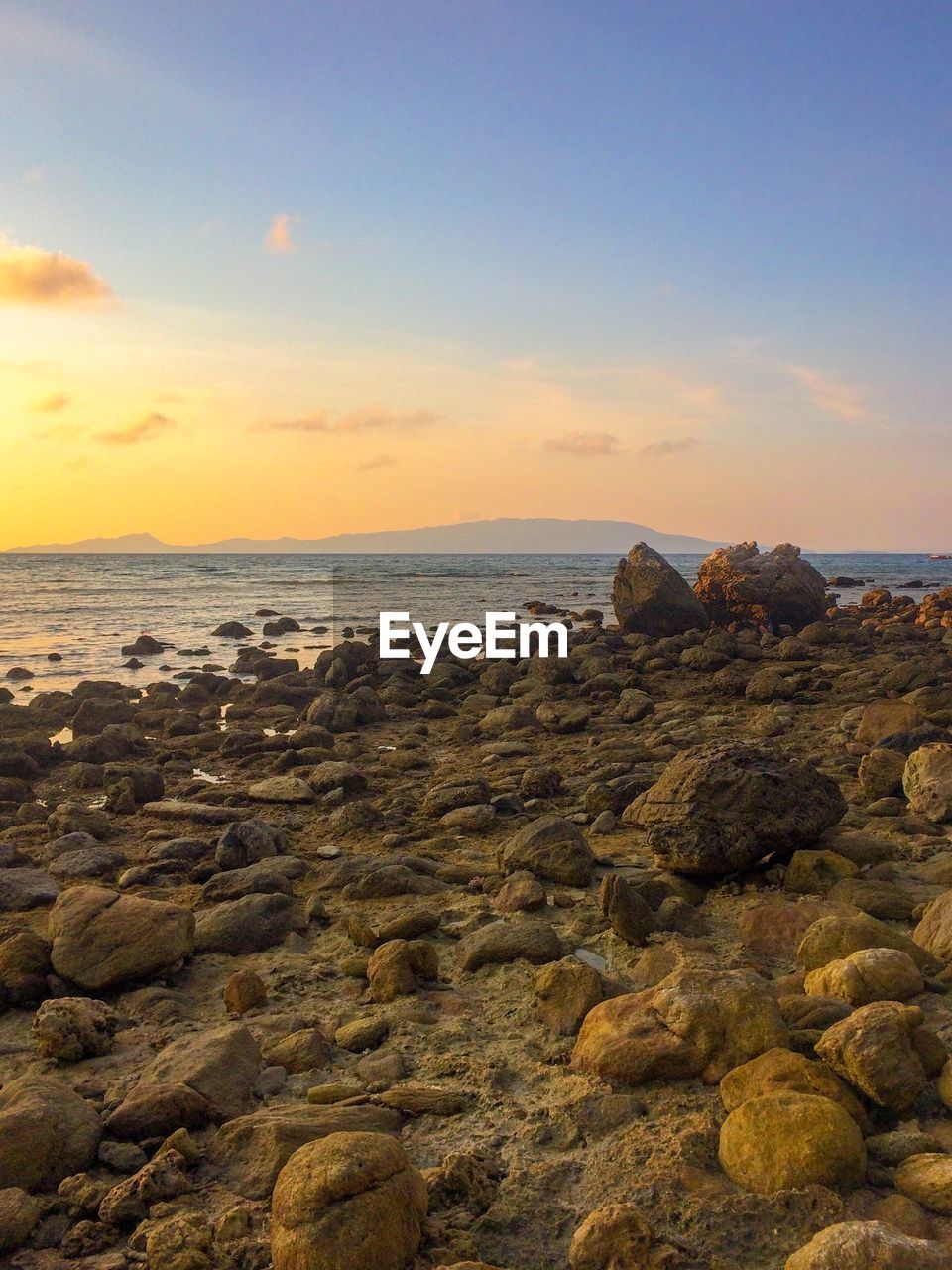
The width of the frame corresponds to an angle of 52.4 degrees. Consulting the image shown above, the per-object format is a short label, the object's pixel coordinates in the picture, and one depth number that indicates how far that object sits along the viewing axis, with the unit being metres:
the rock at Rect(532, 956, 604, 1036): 4.69
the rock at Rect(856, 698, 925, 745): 9.82
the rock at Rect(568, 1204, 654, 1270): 3.06
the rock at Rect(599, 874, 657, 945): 5.64
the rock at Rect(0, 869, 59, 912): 6.63
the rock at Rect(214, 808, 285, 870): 7.45
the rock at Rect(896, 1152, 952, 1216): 3.20
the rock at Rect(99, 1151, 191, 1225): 3.46
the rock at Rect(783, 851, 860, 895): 6.10
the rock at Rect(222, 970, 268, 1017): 5.13
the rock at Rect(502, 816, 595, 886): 6.61
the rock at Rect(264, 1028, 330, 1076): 4.45
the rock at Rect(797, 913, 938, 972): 4.90
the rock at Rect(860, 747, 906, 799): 8.10
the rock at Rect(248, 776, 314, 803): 9.47
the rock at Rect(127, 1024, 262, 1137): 4.12
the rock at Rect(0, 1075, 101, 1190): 3.66
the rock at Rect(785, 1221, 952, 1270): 2.80
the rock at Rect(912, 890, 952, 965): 4.95
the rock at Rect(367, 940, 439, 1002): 5.17
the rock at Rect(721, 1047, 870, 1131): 3.67
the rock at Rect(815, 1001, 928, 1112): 3.74
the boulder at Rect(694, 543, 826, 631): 24.06
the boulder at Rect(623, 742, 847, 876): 6.32
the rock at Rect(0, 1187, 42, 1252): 3.35
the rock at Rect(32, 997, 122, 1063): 4.64
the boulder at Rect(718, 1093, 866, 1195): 3.34
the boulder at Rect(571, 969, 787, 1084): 4.04
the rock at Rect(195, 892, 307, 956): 5.89
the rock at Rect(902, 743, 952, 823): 7.25
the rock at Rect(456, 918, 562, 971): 5.43
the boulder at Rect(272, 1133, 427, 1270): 3.04
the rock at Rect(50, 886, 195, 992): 5.30
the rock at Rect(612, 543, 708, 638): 22.89
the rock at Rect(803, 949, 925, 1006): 4.44
